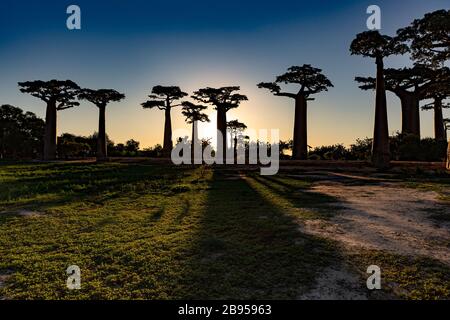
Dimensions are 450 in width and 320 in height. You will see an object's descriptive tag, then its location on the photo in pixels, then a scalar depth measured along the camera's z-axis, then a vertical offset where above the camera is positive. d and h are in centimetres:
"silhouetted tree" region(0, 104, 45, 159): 4106 +352
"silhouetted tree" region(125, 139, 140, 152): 4398 +184
